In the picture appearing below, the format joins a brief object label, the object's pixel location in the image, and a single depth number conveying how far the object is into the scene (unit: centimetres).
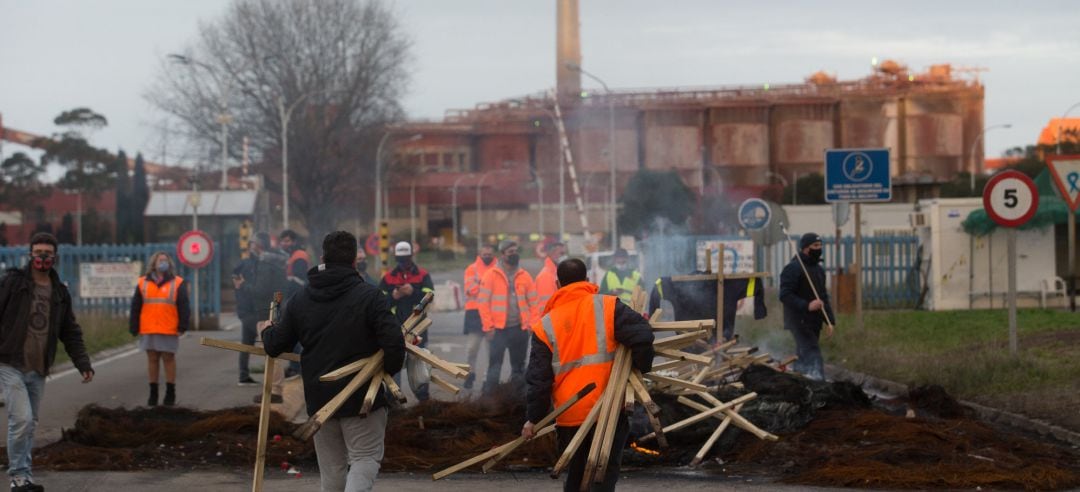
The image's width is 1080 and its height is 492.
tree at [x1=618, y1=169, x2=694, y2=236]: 6253
